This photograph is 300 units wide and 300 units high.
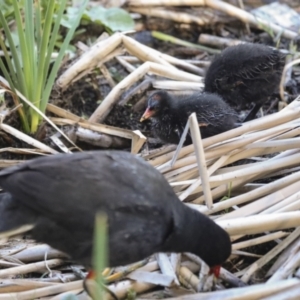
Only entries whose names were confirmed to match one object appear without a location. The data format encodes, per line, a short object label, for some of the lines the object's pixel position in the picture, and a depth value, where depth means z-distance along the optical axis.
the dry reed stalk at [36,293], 5.17
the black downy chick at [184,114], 6.76
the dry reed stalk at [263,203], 5.65
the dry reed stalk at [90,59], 7.65
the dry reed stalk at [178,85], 7.81
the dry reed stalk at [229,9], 9.16
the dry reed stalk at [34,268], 5.47
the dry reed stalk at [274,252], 5.42
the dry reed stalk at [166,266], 5.22
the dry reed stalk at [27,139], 6.71
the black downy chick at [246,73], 7.32
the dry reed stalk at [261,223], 5.17
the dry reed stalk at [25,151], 6.59
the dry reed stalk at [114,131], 6.54
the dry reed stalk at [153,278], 5.16
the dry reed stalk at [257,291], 4.76
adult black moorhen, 4.62
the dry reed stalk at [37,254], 5.76
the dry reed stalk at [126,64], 8.32
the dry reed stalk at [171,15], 9.55
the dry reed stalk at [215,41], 9.20
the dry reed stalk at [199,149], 5.54
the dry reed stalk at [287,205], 5.51
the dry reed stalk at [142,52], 7.77
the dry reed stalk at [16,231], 4.80
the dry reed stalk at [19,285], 5.26
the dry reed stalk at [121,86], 7.49
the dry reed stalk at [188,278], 5.31
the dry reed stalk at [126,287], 5.25
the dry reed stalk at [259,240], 5.54
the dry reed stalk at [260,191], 5.79
